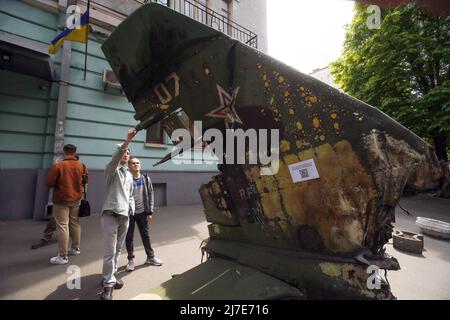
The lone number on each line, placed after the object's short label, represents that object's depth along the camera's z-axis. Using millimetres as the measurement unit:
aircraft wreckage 1068
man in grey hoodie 2713
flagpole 5988
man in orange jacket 3542
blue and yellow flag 5309
